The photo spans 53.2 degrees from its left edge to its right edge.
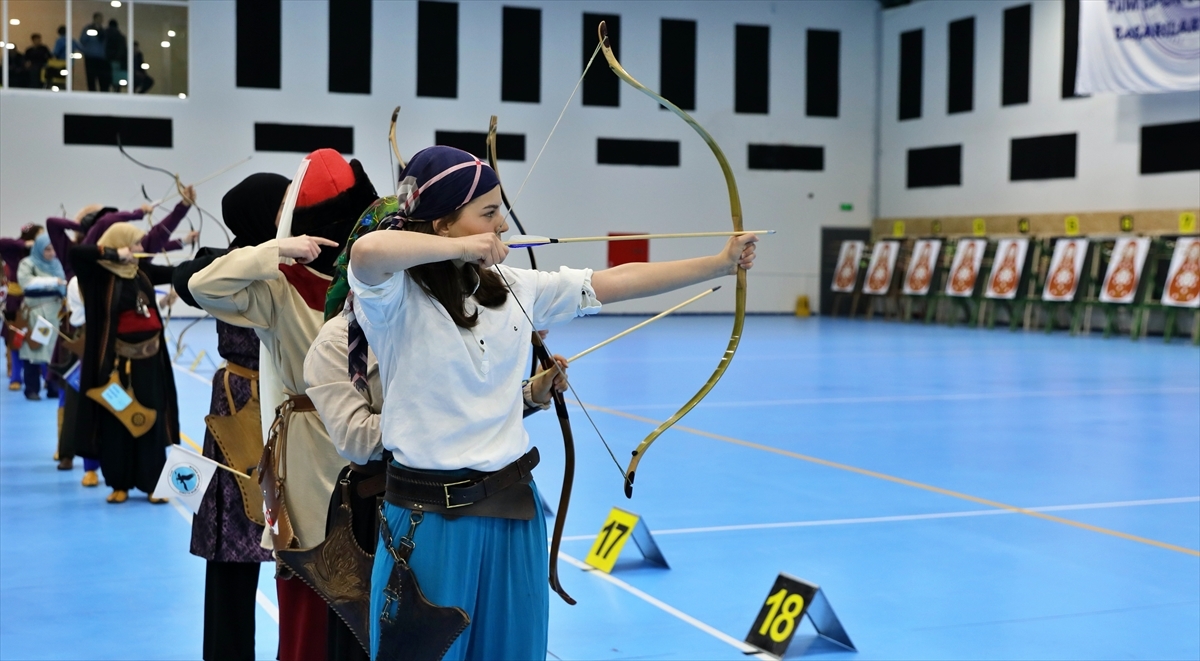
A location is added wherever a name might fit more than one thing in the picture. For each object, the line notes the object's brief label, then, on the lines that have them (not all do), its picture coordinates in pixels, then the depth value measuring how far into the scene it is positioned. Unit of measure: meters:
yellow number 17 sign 4.36
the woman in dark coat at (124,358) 5.45
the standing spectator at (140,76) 18.23
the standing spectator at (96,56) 17.91
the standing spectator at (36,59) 17.73
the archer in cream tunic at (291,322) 2.53
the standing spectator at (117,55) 18.06
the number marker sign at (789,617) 3.44
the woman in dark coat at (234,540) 2.90
